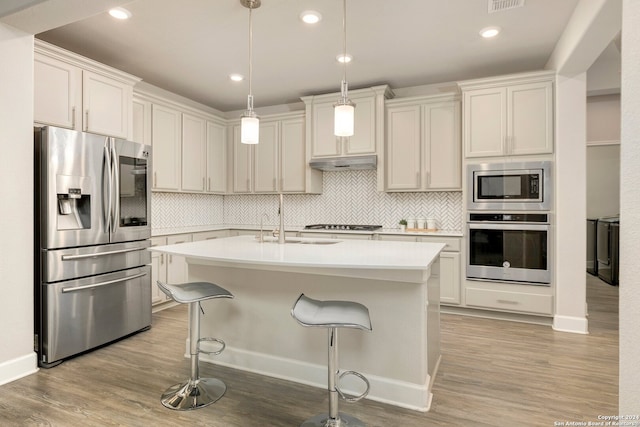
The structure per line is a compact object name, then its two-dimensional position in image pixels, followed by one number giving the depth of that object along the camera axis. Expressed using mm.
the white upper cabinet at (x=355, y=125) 4369
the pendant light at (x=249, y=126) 2480
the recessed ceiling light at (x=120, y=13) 2755
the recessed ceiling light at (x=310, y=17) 2807
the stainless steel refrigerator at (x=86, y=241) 2656
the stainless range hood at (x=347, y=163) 4387
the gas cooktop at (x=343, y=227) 4557
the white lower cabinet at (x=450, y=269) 3920
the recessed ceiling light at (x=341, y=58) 3628
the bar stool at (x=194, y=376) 2145
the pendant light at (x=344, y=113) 2170
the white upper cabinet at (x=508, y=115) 3561
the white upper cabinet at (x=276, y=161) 4930
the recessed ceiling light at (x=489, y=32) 3098
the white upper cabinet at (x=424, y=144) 4133
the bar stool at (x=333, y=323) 1746
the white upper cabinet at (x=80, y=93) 2871
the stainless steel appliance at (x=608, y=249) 5296
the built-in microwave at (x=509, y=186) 3551
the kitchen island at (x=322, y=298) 2121
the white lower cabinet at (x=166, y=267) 4023
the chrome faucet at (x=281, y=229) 2783
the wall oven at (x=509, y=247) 3572
